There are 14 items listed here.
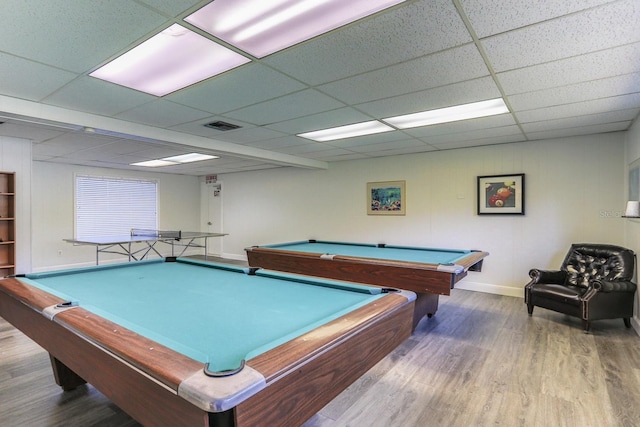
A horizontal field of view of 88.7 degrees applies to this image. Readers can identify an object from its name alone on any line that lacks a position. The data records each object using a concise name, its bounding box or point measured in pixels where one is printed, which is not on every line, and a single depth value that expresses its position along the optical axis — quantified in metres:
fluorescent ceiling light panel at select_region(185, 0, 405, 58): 1.62
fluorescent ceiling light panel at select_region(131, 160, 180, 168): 6.54
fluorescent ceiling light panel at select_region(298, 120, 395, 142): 3.88
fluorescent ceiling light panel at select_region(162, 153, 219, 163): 5.90
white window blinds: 7.13
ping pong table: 5.60
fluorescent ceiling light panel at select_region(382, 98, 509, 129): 3.17
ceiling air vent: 3.71
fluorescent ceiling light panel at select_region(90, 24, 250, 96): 1.96
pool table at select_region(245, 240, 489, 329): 2.97
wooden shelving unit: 4.36
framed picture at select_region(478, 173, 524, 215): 4.69
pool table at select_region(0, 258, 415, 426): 0.93
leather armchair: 3.26
